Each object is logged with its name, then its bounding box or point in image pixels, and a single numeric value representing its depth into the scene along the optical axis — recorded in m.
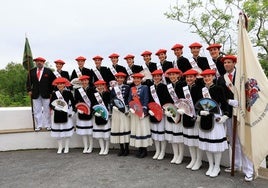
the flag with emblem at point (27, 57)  8.45
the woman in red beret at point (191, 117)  5.92
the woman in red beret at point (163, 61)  7.21
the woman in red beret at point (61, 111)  7.38
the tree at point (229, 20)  16.72
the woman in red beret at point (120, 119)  6.99
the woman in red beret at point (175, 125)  6.28
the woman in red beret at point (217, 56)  6.32
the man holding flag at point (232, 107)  5.52
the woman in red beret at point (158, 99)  6.52
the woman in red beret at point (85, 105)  7.35
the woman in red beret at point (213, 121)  5.53
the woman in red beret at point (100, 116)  7.20
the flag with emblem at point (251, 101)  5.29
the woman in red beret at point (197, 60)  6.59
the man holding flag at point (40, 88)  8.09
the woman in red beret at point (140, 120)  6.72
